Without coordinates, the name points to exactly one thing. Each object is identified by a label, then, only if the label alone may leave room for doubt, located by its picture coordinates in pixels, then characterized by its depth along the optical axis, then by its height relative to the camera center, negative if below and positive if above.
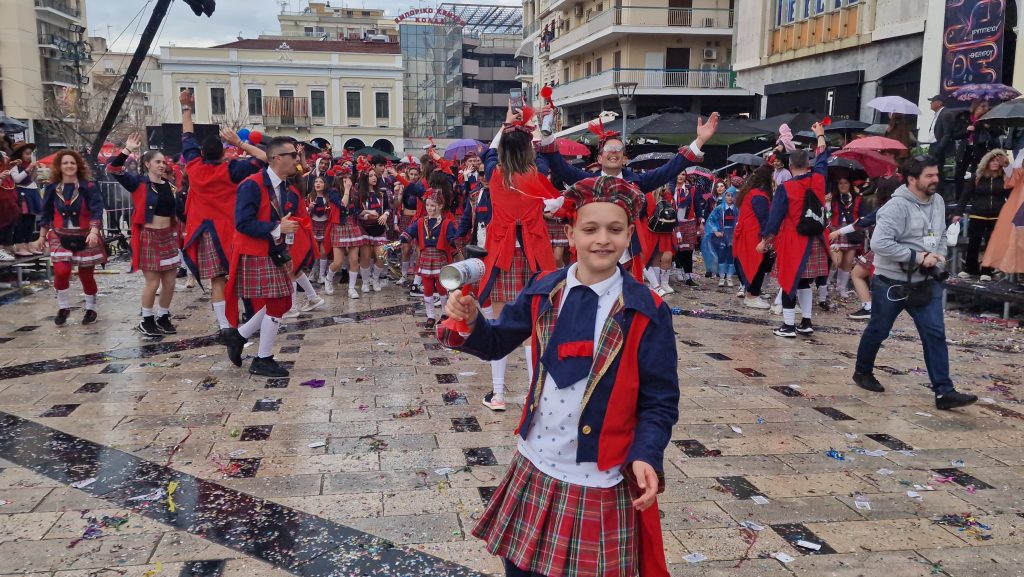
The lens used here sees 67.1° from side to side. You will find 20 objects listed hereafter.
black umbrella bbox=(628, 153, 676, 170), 13.02 +0.21
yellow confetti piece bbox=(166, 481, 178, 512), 3.94 -1.71
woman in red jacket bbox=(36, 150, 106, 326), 8.25 -0.53
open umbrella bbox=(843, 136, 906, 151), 11.38 +0.46
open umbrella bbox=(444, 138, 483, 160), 16.25 +0.47
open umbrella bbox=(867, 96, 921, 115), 13.24 +1.22
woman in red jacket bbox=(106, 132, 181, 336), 7.79 -0.58
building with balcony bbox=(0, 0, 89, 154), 45.47 +6.37
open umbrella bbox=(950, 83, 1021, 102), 11.29 +1.22
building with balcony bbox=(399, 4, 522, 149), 55.66 +7.70
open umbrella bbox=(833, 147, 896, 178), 11.38 +0.20
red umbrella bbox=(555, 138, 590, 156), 12.97 +0.41
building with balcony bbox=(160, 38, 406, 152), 45.59 +4.89
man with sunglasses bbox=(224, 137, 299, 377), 6.16 -0.64
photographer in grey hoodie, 5.62 -0.57
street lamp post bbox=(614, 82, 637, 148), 18.14 +1.91
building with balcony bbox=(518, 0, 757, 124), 34.19 +5.52
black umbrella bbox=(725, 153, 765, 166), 12.64 +0.24
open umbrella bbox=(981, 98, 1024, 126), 9.87 +0.80
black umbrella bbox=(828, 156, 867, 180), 10.54 +0.11
